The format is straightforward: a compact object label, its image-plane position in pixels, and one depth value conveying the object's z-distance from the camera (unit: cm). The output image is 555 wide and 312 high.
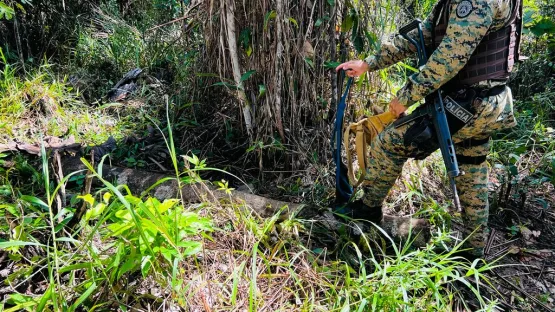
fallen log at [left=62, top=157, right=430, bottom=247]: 210
